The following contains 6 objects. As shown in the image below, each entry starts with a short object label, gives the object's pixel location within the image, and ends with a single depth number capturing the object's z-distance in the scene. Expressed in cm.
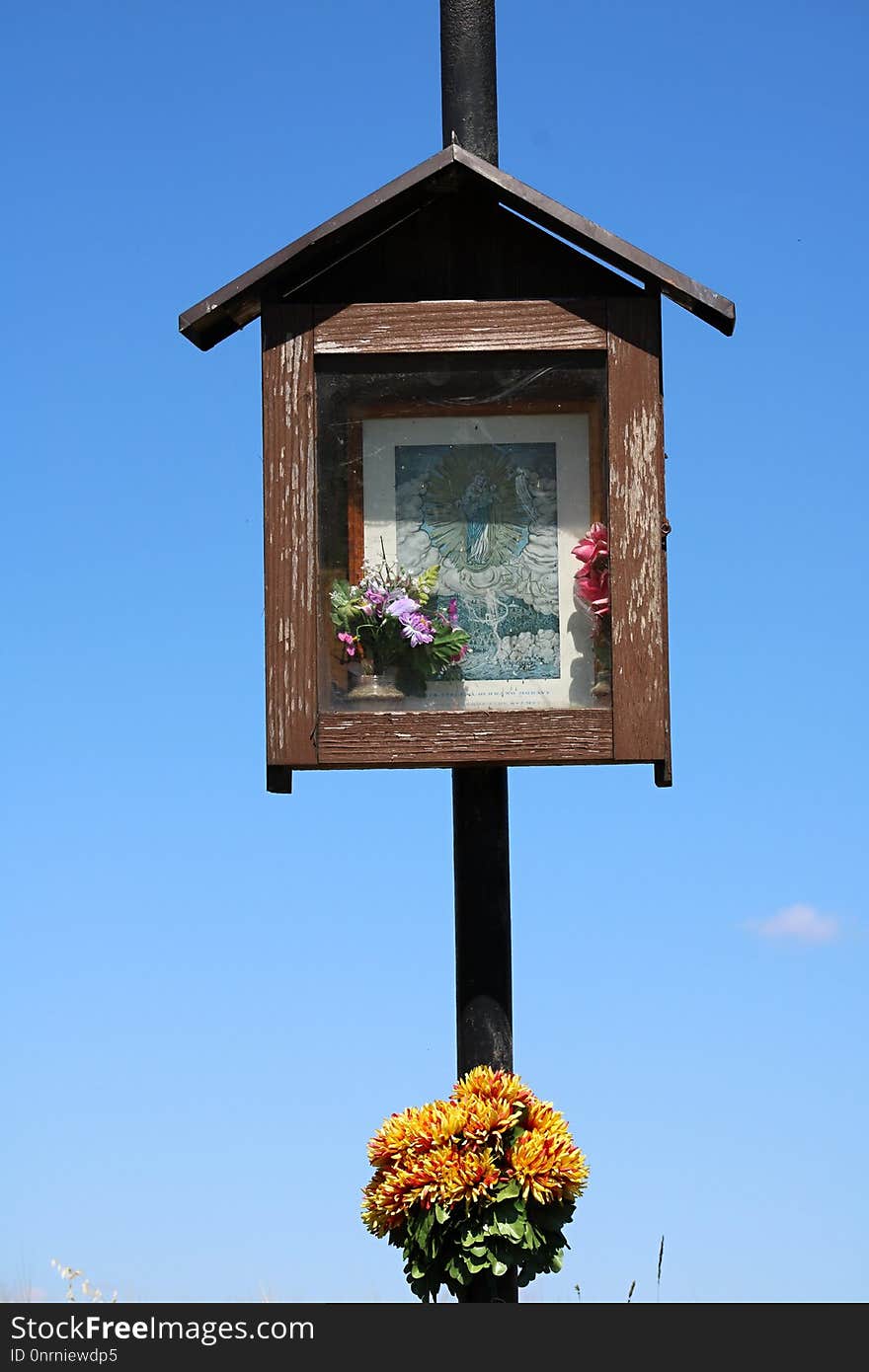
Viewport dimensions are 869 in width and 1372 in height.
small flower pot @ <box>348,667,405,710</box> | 521
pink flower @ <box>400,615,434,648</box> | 522
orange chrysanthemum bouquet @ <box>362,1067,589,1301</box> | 483
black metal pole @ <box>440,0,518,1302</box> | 531
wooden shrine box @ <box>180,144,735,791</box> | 521
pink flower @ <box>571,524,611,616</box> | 524
